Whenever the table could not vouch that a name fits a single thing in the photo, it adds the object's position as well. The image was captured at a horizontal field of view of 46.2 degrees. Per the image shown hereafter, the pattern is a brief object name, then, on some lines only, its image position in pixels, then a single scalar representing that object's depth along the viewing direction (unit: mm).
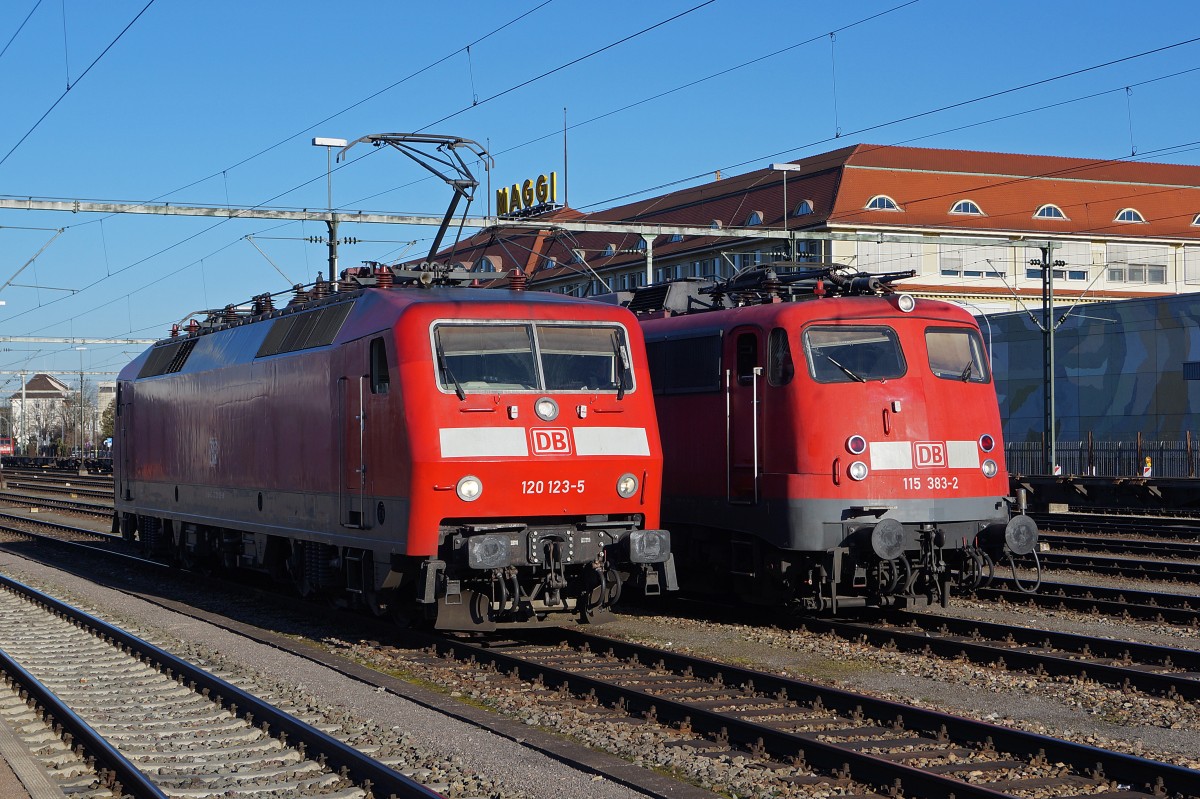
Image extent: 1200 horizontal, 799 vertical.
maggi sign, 68188
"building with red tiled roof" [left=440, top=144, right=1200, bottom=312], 66188
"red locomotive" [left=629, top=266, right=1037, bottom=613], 14016
